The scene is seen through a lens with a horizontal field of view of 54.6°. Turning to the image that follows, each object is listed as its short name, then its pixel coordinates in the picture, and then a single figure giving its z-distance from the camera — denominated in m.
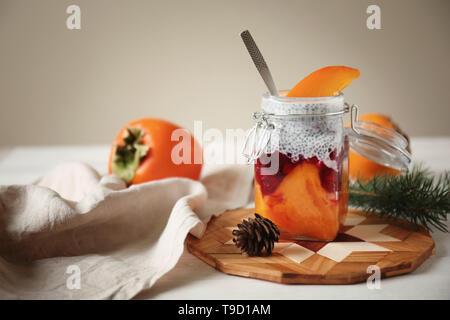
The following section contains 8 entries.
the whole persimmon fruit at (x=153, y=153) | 1.01
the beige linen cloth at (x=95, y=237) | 0.59
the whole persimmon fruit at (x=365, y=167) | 1.02
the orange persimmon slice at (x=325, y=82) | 0.69
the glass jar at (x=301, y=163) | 0.69
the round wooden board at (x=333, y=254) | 0.60
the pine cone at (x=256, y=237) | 0.66
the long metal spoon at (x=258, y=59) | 0.70
